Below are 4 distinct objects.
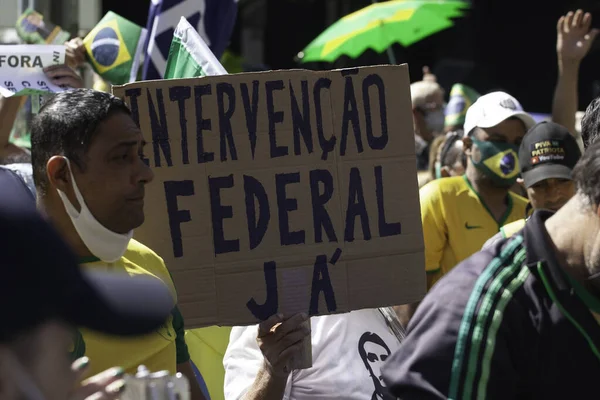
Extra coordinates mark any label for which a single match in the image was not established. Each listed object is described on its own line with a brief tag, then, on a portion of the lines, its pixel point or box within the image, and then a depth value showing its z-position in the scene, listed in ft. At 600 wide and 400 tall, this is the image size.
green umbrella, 36.09
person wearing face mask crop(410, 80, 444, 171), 29.50
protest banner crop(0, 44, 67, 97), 17.69
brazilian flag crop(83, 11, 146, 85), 18.74
